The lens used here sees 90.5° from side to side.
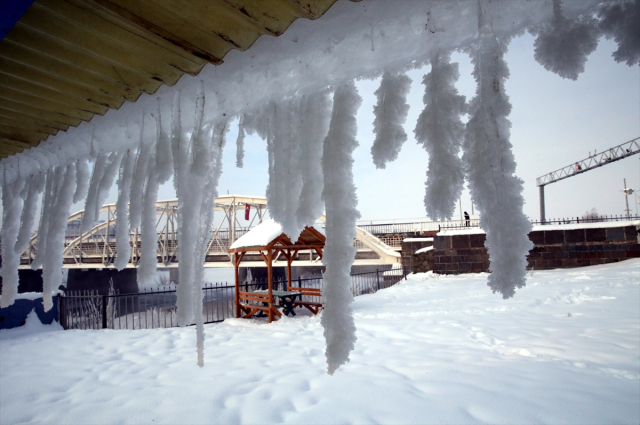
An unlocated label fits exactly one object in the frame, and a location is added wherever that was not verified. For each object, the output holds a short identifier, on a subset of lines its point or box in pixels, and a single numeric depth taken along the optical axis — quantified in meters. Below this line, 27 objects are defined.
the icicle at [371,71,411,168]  1.33
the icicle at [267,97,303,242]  1.69
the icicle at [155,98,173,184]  2.16
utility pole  43.31
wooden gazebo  8.34
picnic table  8.65
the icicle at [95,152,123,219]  2.77
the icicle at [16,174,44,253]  3.57
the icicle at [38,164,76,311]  3.04
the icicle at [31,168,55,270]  3.21
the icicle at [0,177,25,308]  3.62
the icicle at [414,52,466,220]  1.18
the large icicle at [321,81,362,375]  1.41
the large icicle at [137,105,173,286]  2.16
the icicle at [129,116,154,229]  2.32
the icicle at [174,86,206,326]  1.91
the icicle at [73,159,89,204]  3.07
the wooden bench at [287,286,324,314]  8.78
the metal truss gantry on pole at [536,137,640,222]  30.09
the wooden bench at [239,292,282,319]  8.36
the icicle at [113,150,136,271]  2.51
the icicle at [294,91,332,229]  1.56
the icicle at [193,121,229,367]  1.89
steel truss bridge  19.76
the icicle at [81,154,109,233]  2.78
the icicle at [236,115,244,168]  1.99
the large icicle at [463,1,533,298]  1.06
